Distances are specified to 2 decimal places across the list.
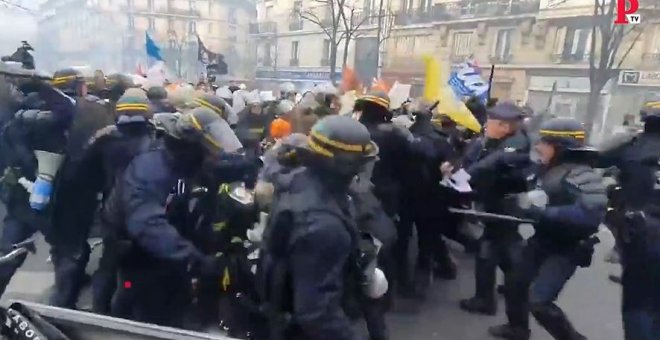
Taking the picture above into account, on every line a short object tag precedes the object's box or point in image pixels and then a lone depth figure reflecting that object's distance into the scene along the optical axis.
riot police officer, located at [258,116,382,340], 2.14
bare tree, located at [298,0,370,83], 22.47
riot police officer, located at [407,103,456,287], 4.62
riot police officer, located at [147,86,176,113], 5.44
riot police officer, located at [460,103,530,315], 4.11
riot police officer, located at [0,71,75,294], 3.88
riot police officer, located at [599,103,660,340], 3.34
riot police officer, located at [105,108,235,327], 2.79
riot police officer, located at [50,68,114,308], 3.70
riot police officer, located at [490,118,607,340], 3.32
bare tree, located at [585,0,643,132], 16.75
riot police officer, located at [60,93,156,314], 3.41
